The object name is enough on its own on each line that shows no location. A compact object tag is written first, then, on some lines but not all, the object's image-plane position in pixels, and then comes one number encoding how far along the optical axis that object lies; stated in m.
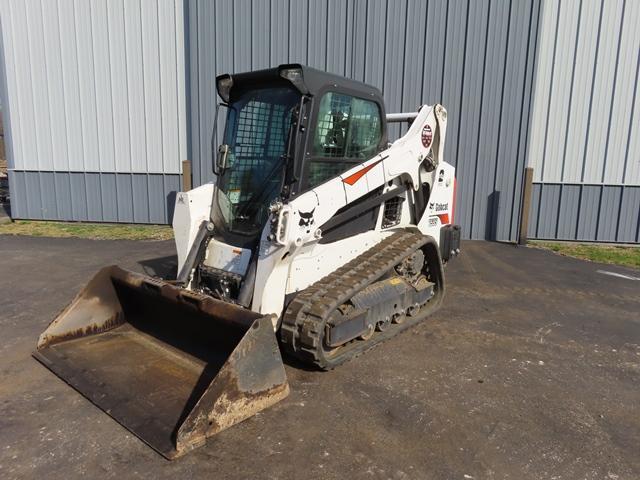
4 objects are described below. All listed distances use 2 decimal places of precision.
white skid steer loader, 3.20
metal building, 9.95
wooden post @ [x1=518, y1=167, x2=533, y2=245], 10.14
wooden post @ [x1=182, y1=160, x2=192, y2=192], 11.34
